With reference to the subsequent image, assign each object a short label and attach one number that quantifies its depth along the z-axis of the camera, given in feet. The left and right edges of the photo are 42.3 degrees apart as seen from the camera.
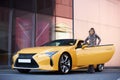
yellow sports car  16.17
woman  19.62
